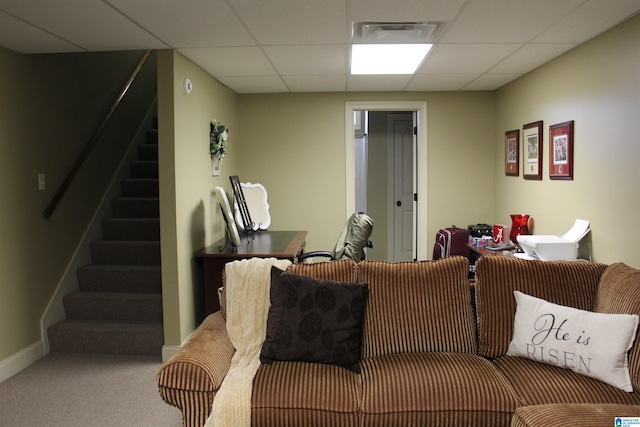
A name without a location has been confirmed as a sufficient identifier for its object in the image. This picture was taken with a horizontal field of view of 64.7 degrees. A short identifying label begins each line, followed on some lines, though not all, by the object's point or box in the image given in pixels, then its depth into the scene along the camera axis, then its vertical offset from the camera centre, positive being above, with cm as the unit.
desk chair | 392 -43
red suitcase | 513 -57
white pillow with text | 213 -68
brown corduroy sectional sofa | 207 -82
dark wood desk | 380 -50
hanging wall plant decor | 438 +40
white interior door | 658 +6
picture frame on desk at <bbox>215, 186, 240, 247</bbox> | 395 -21
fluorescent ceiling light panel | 353 +99
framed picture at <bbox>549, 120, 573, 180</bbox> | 368 +26
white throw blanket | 238 -61
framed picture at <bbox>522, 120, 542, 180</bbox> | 424 +30
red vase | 449 -36
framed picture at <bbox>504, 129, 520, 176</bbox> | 475 +32
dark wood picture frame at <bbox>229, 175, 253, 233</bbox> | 469 -17
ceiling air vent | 303 +97
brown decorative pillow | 236 -64
